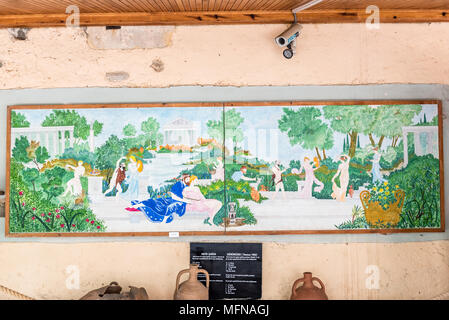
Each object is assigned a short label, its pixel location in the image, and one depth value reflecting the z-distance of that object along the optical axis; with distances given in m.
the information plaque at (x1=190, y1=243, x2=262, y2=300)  2.50
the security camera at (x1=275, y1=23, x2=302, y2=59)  2.38
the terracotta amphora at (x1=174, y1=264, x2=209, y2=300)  2.31
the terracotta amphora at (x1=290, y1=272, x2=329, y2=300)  2.31
